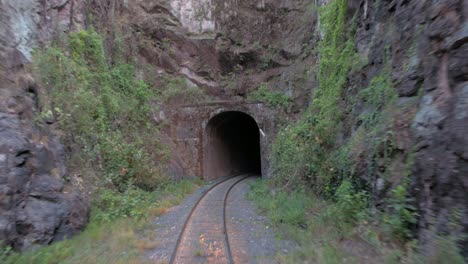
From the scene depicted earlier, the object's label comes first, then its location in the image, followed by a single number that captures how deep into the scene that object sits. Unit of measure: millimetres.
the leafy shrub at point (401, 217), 4273
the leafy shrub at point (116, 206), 7405
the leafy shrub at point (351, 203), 5877
